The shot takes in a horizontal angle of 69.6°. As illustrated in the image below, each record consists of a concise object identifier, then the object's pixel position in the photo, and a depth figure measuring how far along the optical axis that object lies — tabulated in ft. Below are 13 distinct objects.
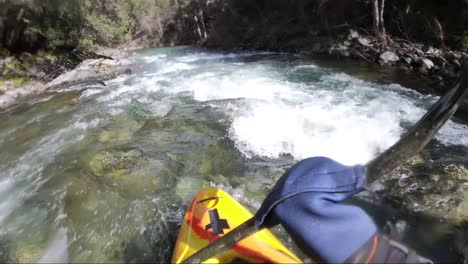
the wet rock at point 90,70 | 32.89
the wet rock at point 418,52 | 24.79
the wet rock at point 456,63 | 21.90
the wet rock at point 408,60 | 24.55
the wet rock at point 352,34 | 32.35
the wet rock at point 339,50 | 29.92
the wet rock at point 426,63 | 22.98
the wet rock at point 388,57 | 25.63
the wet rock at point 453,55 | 22.73
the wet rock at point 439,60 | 22.76
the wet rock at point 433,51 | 24.02
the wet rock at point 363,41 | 29.53
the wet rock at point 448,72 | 21.11
